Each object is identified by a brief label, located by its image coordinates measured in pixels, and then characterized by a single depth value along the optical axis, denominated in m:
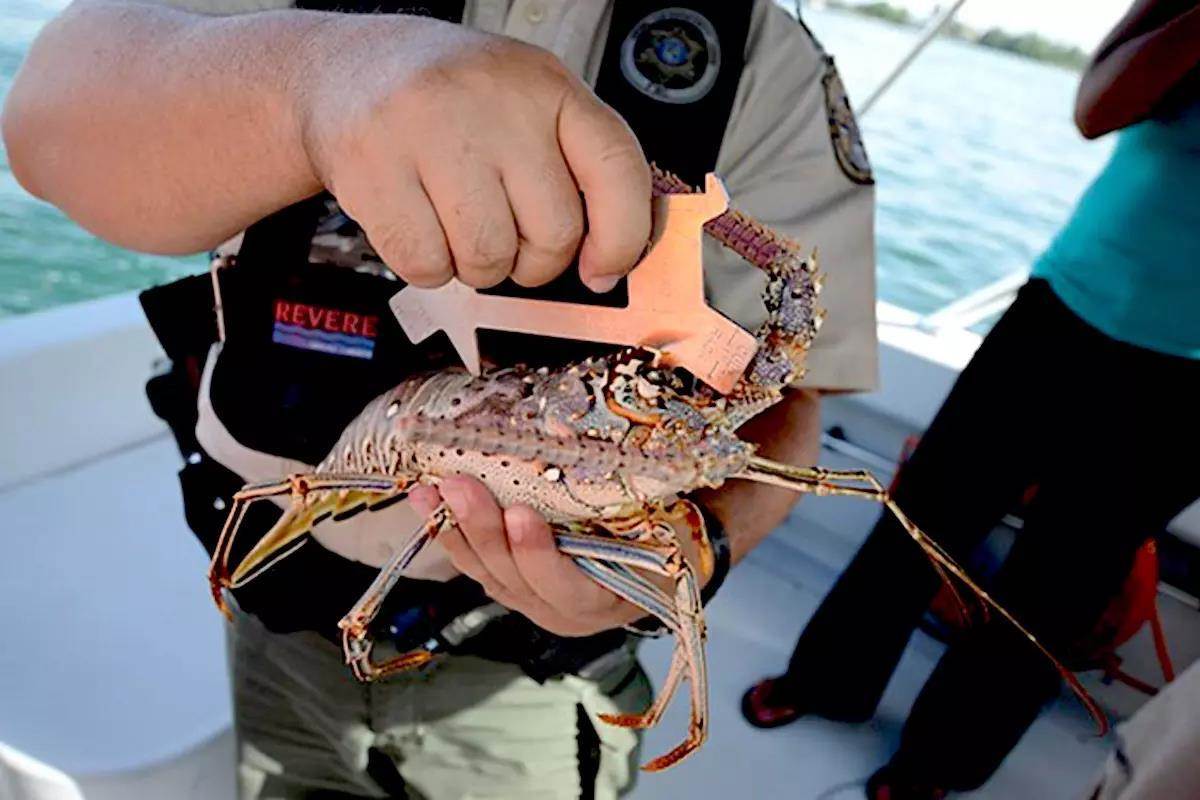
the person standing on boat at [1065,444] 1.76
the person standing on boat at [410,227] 0.65
